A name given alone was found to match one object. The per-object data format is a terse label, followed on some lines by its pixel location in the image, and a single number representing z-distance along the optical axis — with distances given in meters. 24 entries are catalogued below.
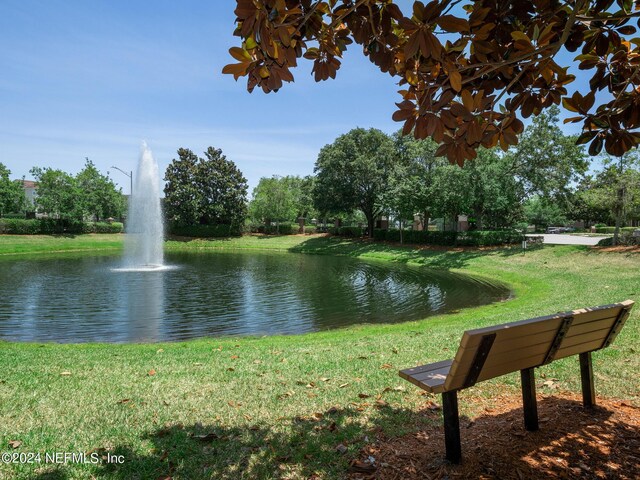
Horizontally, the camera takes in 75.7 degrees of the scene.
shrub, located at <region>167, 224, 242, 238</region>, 48.53
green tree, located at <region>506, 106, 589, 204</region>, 28.69
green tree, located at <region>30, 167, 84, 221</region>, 44.38
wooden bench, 2.73
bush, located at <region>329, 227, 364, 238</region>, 44.56
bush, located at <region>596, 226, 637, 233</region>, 55.38
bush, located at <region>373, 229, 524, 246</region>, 30.09
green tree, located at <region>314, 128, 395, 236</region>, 40.03
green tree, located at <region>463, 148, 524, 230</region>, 28.67
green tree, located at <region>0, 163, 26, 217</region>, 45.44
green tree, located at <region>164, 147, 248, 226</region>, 49.28
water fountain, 29.19
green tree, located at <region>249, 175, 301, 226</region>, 51.53
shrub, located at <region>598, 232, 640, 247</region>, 24.19
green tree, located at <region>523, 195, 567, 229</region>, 67.19
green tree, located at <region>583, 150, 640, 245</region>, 23.28
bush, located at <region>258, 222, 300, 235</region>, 52.97
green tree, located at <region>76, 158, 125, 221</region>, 52.39
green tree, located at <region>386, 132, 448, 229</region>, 33.72
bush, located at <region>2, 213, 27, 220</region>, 53.12
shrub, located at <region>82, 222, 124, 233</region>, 46.56
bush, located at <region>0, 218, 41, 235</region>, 40.25
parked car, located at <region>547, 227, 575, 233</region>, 61.65
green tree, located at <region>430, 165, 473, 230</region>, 29.20
